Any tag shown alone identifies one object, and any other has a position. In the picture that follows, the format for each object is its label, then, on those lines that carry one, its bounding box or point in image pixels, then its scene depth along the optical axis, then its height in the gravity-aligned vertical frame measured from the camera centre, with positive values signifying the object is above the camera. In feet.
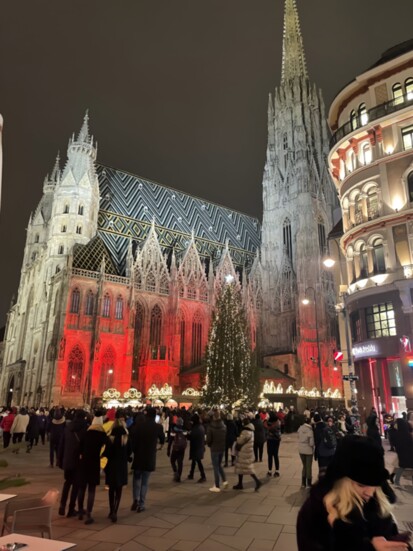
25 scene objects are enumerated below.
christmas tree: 112.06 +9.75
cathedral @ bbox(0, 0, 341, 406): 150.41 +52.54
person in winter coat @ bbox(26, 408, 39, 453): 59.93 -4.83
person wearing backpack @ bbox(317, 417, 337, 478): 30.94 -3.73
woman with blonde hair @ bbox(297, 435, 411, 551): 7.79 -2.18
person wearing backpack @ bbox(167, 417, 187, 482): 36.65 -4.63
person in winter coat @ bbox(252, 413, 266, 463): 44.91 -3.96
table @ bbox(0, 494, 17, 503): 15.02 -3.66
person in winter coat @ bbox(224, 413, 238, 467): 47.65 -4.32
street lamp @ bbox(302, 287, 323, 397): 186.68 +48.84
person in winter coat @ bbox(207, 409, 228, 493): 32.42 -3.77
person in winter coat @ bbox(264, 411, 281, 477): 38.78 -3.93
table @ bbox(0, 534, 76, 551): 10.91 -3.99
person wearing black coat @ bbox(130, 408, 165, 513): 26.13 -3.69
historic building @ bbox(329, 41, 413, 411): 64.75 +28.98
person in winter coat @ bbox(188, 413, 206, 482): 36.96 -4.29
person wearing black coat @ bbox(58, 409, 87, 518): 24.85 -3.74
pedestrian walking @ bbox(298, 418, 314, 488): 32.96 -4.14
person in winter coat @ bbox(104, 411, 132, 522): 24.06 -4.00
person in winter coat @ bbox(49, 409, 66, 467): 44.83 -4.01
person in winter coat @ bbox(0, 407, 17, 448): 54.80 -4.05
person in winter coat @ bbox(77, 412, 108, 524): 24.33 -3.84
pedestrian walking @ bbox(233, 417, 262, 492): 32.14 -4.57
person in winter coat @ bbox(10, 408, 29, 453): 53.78 -3.66
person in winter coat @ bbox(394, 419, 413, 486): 31.01 -3.50
